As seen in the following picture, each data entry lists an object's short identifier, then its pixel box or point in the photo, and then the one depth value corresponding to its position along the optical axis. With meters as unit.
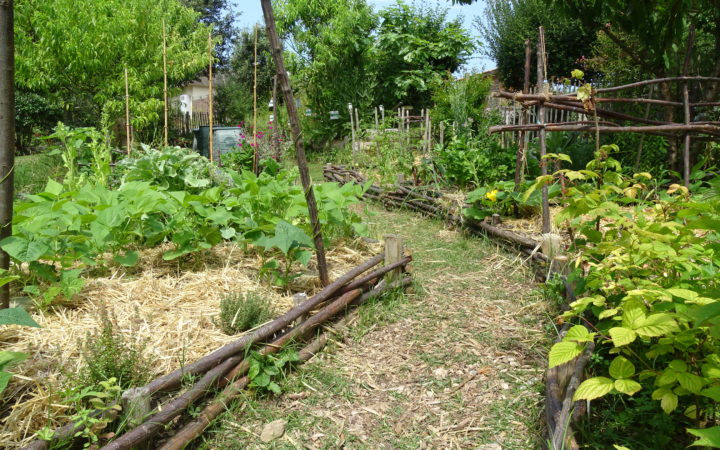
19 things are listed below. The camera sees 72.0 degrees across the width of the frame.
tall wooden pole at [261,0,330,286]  2.91
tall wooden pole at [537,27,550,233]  4.18
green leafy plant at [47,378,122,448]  1.73
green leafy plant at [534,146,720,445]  1.52
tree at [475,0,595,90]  18.62
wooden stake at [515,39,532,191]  5.00
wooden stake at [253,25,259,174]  7.42
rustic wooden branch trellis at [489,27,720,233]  3.82
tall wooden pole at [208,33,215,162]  7.27
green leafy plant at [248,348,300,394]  2.39
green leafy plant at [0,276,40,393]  1.60
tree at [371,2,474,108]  17.08
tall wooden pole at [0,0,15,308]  2.10
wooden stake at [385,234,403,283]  3.57
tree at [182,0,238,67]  34.53
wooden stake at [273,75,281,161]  7.52
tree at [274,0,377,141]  17.06
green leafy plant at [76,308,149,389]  2.00
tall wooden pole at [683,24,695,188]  4.19
